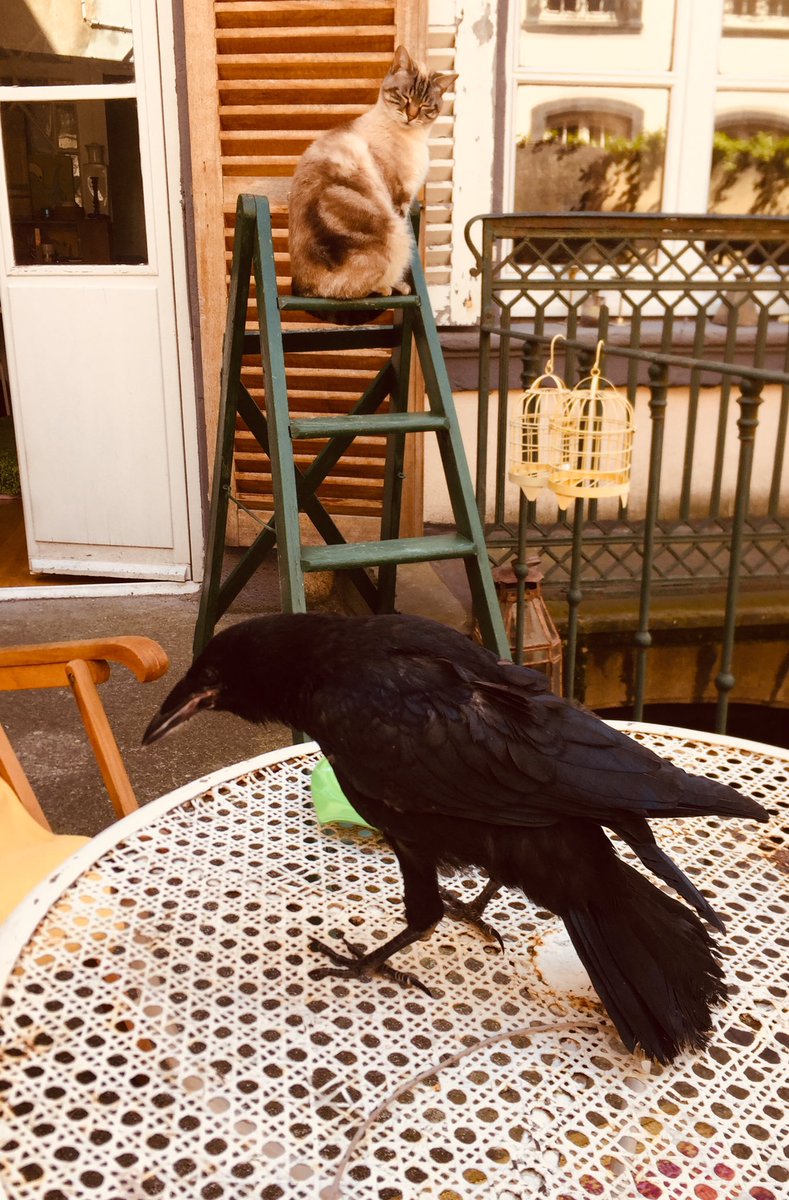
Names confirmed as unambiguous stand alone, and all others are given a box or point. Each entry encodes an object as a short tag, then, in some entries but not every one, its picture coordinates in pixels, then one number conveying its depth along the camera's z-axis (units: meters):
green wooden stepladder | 2.48
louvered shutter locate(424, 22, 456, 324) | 4.51
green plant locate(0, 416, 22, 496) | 6.45
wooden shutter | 3.58
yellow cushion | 1.54
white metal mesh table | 0.90
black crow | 1.06
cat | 2.96
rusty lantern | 3.66
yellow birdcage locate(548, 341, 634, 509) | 2.12
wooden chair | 1.75
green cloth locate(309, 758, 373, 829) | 1.44
